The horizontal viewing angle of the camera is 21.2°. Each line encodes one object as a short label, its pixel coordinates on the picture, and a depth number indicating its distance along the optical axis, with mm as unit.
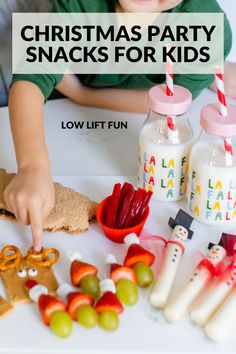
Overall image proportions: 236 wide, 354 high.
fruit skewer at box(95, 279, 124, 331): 636
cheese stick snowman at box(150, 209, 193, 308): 670
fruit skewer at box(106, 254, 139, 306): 669
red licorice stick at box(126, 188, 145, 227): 764
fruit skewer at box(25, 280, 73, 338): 629
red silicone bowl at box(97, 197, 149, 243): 746
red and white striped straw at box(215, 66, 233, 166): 739
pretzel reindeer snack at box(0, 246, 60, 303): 683
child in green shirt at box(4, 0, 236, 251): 750
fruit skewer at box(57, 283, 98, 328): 636
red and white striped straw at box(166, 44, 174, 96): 768
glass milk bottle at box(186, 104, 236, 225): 739
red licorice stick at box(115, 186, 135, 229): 759
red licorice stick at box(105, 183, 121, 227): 762
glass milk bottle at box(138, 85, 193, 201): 776
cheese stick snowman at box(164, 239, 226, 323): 652
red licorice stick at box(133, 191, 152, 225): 768
